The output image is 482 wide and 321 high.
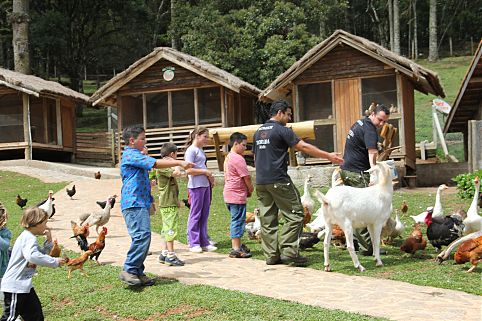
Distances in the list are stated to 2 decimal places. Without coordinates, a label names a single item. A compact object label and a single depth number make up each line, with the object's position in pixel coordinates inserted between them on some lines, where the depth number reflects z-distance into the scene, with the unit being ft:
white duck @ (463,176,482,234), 26.21
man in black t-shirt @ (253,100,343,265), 25.40
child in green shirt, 26.71
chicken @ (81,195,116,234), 32.81
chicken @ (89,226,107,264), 25.40
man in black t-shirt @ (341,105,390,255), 26.27
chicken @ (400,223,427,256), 26.66
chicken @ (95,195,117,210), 40.28
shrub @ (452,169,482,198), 43.00
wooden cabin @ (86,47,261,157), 73.61
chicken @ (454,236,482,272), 22.90
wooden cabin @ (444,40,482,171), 46.41
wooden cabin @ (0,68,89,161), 77.87
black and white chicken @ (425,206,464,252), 26.78
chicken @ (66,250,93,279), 23.90
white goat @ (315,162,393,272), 24.36
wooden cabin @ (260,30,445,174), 60.39
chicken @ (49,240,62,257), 23.76
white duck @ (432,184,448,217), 30.55
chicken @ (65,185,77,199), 50.49
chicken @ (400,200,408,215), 35.27
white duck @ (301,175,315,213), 34.34
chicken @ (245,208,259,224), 34.42
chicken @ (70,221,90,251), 26.22
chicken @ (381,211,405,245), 28.96
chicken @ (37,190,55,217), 37.73
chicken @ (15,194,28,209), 44.93
